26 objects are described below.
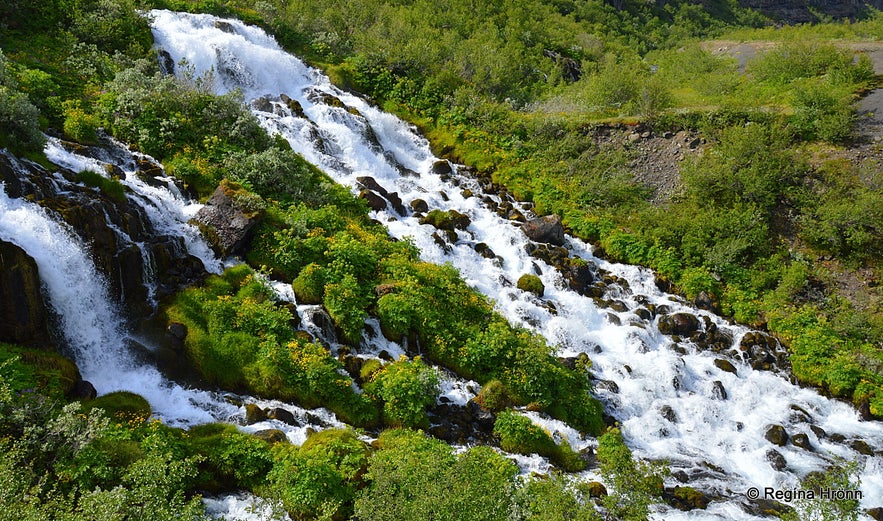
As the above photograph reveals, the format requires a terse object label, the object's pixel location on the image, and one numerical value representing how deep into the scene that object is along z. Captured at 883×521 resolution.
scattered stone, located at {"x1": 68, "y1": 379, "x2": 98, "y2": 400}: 11.02
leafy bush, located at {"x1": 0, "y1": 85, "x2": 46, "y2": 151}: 15.15
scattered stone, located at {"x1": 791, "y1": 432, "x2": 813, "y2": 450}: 15.75
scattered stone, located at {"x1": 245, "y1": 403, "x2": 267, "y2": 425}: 12.17
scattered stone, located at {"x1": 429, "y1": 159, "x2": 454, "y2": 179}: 28.58
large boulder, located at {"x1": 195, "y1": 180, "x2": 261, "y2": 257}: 16.56
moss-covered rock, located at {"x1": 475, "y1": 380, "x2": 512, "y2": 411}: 14.41
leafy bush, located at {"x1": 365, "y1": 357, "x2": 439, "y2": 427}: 13.30
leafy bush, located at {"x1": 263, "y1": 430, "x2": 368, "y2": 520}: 10.01
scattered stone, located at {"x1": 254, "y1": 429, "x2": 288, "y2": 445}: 11.40
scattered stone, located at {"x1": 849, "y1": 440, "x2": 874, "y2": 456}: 15.70
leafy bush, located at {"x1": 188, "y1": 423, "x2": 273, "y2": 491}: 10.77
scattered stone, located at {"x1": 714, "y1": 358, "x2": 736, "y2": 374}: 18.84
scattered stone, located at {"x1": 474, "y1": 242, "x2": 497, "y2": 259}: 22.33
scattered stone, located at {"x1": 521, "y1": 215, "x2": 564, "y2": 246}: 24.33
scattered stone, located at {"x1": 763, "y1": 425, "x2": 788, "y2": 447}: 15.72
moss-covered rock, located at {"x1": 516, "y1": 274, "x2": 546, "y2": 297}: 20.72
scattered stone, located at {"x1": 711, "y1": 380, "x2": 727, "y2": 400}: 17.56
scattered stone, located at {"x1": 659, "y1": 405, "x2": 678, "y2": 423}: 16.16
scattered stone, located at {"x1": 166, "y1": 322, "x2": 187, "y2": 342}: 13.44
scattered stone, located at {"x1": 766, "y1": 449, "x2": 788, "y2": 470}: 14.72
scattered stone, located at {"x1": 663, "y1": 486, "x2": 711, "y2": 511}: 12.48
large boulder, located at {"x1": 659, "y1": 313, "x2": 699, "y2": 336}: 20.53
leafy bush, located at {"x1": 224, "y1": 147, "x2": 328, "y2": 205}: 19.58
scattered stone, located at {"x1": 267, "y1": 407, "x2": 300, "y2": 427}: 12.37
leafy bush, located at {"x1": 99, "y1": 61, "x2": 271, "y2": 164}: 20.05
